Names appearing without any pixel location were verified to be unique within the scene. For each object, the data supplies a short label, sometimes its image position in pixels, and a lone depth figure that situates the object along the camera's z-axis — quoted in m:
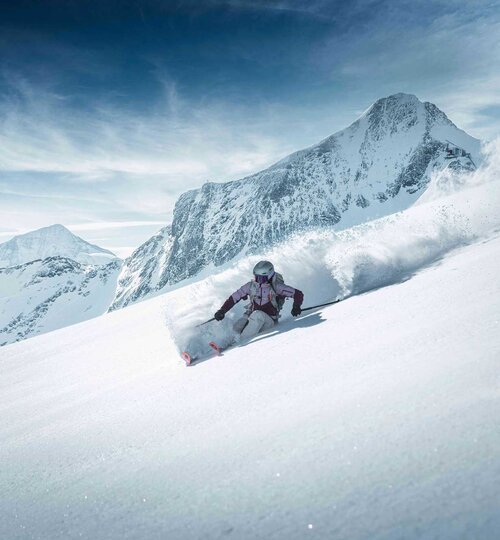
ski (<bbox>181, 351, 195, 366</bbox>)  5.23
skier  6.60
